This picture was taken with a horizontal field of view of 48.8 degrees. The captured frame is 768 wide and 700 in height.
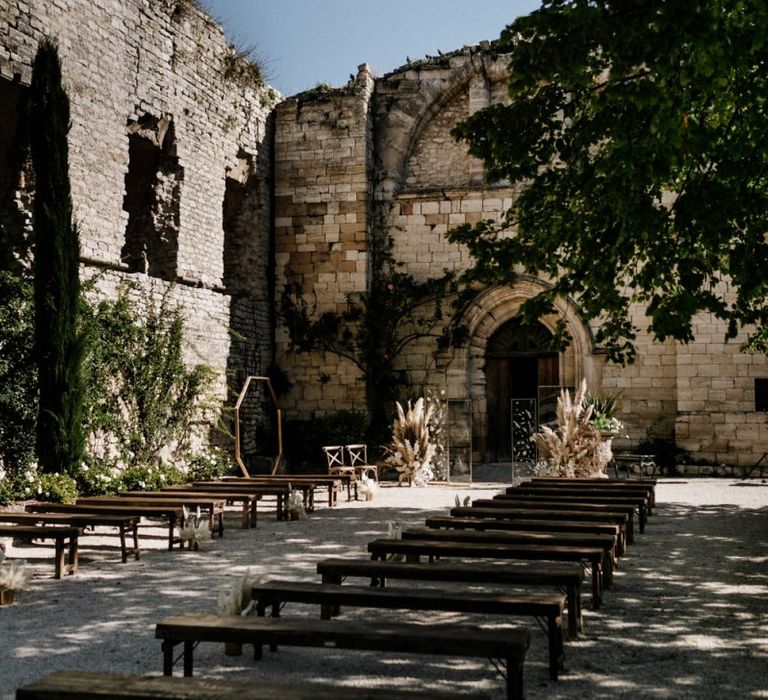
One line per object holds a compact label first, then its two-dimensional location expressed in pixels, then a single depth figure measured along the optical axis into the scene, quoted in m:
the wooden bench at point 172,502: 7.40
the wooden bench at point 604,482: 8.36
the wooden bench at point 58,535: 5.74
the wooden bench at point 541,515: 5.95
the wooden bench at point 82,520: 6.27
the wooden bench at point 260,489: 8.66
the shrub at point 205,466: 11.56
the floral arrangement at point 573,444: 11.68
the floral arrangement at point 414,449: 12.83
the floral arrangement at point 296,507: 8.81
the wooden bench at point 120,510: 6.82
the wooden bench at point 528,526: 5.44
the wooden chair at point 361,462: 11.68
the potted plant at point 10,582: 5.07
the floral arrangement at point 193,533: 6.98
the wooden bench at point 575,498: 6.98
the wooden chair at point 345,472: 11.01
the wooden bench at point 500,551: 4.61
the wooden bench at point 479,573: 4.08
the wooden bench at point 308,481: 9.38
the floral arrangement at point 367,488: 10.59
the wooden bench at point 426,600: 3.56
